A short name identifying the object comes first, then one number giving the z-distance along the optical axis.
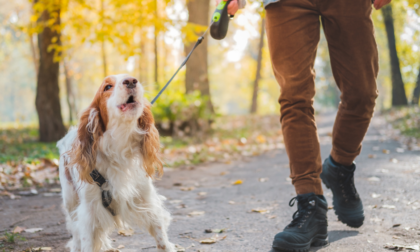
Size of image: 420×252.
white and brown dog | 2.23
